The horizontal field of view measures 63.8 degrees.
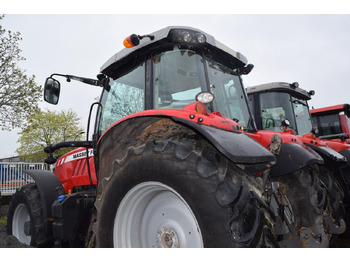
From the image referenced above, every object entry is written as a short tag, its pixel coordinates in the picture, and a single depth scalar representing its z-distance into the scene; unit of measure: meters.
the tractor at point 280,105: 7.58
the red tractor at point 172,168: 1.81
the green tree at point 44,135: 30.20
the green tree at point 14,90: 14.78
